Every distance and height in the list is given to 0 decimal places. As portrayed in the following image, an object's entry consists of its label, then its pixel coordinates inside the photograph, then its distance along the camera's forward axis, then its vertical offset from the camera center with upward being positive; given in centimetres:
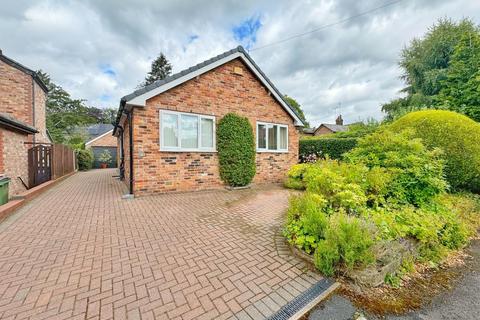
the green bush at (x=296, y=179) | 853 -94
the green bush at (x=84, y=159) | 1944 -14
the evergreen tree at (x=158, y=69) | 3328 +1476
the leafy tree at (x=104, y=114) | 5141 +1162
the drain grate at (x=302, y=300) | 201 -158
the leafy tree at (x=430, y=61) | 1586 +828
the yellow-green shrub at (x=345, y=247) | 251 -115
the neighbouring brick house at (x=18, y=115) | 674 +263
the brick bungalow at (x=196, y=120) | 676 +147
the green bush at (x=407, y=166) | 408 -20
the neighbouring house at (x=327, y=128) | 3678 +552
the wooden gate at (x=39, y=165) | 845 -29
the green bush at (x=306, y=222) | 302 -105
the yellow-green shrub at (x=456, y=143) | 607 +43
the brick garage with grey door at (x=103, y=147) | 2469 +149
